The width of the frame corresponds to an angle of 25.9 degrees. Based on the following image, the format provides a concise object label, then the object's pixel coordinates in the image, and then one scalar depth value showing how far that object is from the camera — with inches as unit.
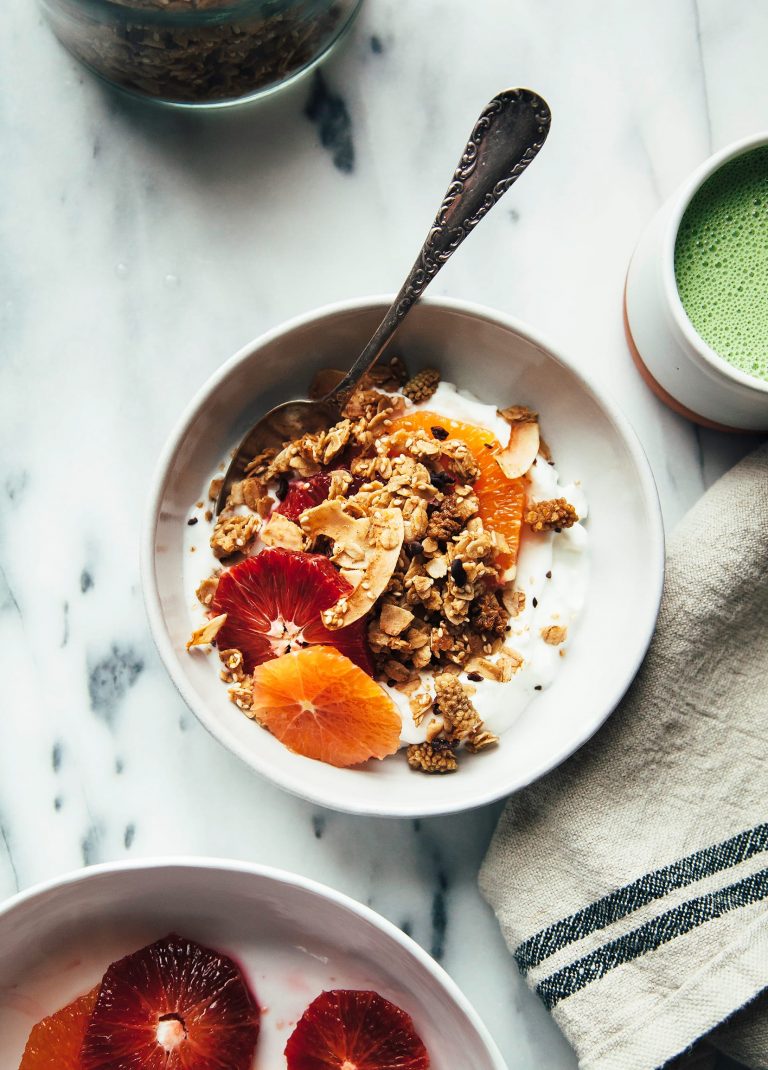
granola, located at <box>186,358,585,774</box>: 21.0
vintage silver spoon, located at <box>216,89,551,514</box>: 20.5
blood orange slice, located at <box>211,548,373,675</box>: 20.8
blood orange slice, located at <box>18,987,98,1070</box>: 21.7
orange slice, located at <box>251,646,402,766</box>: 20.4
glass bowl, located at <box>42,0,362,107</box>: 20.3
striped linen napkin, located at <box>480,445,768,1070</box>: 21.8
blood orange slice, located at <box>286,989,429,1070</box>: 21.5
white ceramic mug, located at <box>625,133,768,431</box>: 21.1
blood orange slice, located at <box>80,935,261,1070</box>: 21.5
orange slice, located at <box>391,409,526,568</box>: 21.5
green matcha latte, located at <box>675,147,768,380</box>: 21.7
